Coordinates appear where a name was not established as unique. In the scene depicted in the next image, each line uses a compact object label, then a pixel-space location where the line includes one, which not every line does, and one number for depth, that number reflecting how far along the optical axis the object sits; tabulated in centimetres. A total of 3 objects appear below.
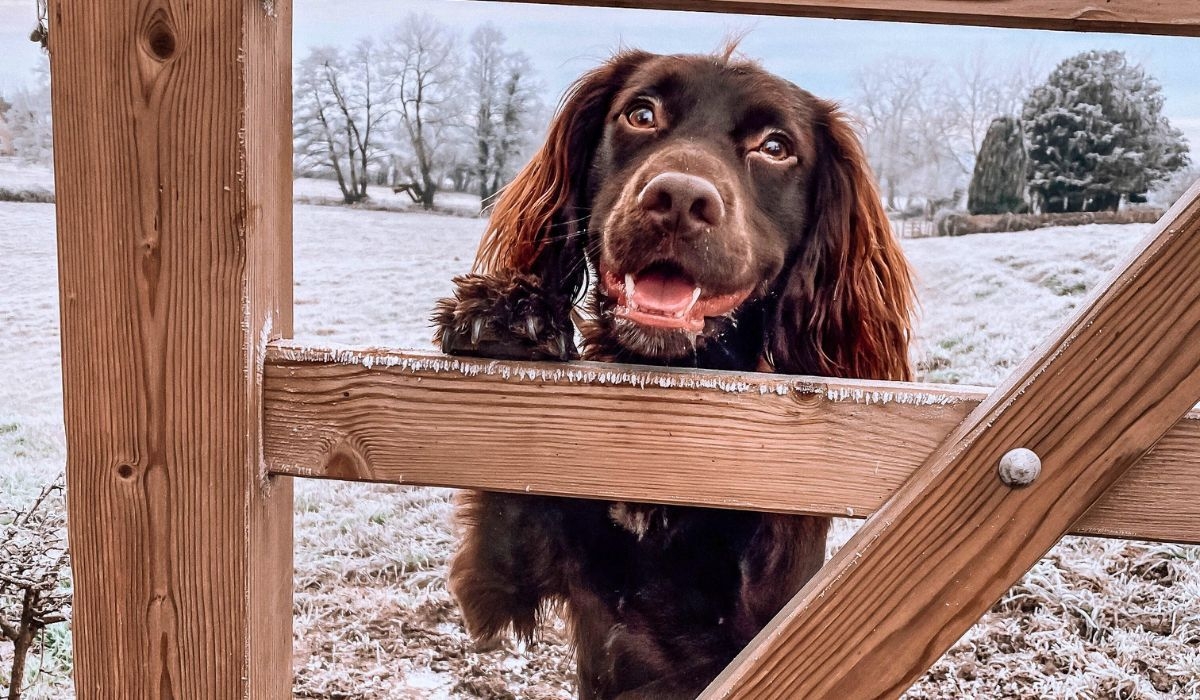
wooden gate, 54
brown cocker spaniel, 66
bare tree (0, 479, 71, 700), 83
